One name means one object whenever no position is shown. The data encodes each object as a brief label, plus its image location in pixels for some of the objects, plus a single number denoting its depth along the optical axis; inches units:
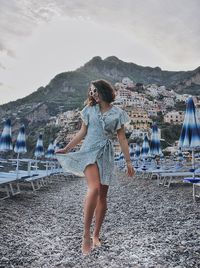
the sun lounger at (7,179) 198.6
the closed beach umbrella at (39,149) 447.6
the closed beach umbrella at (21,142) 306.8
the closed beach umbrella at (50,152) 515.3
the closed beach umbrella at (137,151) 750.2
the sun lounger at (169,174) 277.6
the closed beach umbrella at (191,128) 197.3
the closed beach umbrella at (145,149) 550.7
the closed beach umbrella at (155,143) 412.7
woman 82.0
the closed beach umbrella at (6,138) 264.8
